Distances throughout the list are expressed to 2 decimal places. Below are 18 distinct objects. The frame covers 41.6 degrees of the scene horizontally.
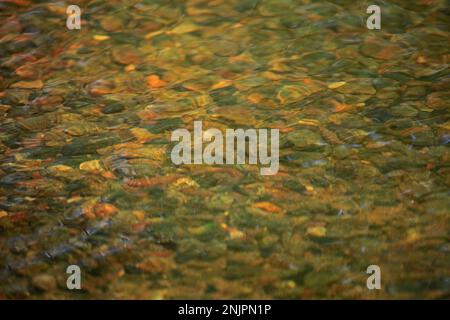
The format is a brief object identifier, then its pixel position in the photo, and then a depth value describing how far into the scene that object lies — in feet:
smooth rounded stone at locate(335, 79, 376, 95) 10.43
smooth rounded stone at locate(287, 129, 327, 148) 9.35
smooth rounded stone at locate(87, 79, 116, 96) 10.98
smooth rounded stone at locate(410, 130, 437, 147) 9.09
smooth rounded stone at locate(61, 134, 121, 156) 9.44
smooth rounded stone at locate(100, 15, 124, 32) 12.85
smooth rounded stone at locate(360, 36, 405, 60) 11.31
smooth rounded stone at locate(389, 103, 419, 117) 9.78
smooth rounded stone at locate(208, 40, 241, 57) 11.85
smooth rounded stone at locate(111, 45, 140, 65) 11.85
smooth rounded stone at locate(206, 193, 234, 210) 8.27
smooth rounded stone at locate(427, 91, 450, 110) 9.88
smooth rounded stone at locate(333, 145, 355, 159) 9.02
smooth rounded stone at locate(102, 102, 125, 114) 10.44
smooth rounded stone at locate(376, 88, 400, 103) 10.18
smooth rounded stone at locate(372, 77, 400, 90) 10.48
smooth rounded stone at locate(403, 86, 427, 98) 10.21
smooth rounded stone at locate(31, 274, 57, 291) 7.15
